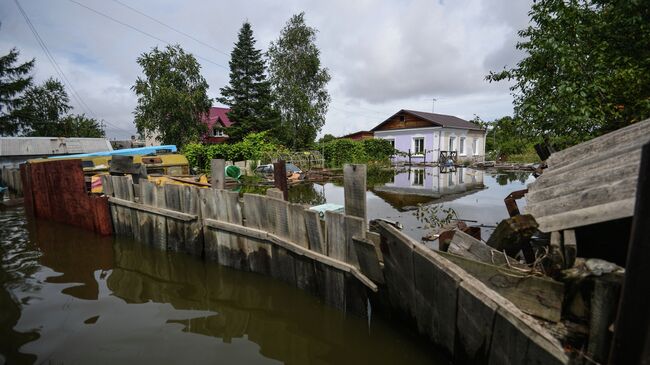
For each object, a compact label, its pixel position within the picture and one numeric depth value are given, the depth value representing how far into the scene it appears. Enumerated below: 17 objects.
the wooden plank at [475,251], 2.92
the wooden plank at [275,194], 4.72
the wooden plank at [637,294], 1.44
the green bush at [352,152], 28.05
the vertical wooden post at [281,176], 6.62
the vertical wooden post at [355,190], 3.63
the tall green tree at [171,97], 27.64
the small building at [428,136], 33.09
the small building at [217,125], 42.16
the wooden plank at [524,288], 2.39
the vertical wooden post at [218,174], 5.71
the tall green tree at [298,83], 32.47
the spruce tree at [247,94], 33.94
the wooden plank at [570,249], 2.31
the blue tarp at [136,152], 12.95
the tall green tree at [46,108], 37.35
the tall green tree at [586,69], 5.07
